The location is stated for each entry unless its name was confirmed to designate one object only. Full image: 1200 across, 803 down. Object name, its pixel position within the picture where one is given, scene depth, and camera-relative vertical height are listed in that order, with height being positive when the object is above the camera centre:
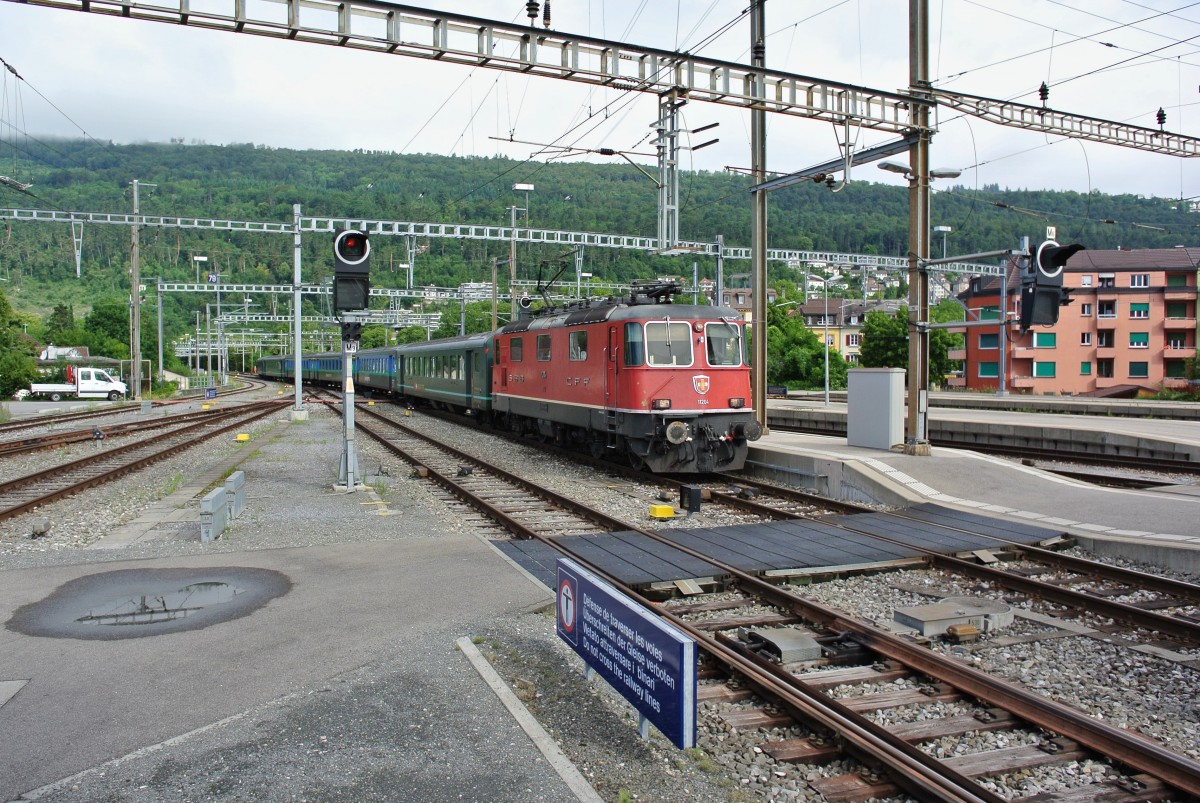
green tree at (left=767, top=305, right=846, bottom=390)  63.51 +0.45
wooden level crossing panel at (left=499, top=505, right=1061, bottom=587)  8.38 -1.92
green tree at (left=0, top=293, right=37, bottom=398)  46.28 +0.02
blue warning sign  4.29 -1.55
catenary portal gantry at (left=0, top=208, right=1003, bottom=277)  29.44 +4.61
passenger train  15.12 -0.33
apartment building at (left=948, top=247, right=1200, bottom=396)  60.50 +2.16
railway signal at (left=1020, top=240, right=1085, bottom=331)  11.16 +1.00
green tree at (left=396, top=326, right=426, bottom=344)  80.25 +2.61
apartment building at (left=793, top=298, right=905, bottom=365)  91.50 +4.51
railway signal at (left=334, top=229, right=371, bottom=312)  12.96 +1.36
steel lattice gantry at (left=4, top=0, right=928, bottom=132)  11.34 +4.38
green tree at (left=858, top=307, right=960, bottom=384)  59.35 +1.24
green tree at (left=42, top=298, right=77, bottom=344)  86.94 +4.08
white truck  45.34 -1.30
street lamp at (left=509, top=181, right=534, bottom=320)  32.61 +3.72
